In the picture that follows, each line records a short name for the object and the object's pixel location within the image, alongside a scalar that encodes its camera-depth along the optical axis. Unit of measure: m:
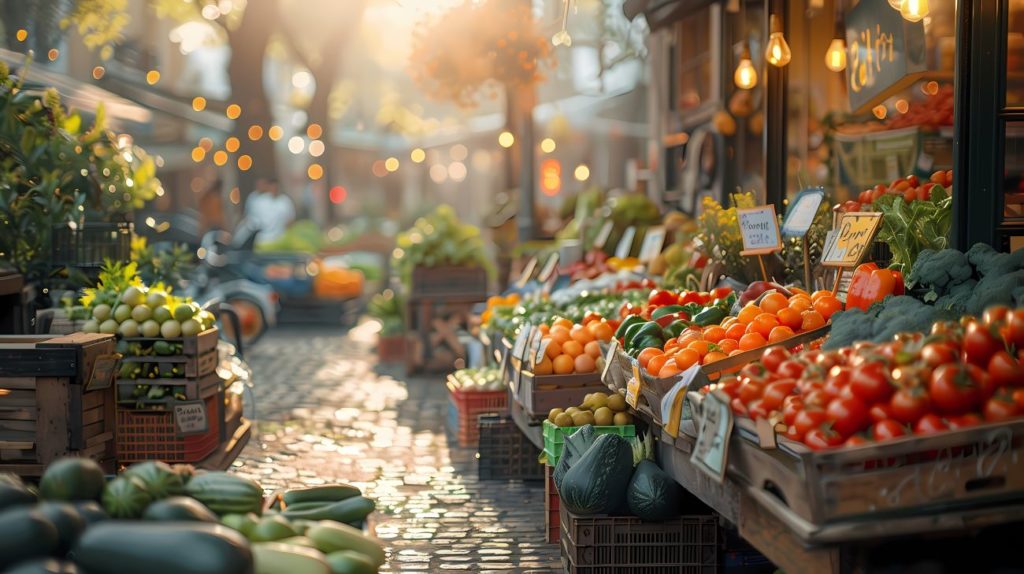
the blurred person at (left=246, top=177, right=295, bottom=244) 20.19
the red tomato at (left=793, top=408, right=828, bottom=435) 3.61
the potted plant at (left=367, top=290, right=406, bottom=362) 14.15
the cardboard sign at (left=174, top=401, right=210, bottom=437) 6.86
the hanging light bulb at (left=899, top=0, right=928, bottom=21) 6.00
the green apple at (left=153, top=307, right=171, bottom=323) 6.86
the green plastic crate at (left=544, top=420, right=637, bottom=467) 5.78
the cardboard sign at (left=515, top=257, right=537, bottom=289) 12.03
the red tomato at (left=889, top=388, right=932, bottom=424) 3.46
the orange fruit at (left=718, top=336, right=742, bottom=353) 5.27
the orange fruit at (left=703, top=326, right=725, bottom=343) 5.47
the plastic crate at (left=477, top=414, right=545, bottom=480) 7.41
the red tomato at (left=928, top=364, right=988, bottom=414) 3.43
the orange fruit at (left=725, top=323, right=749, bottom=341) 5.38
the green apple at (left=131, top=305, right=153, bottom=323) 6.85
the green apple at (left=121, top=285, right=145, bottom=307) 6.89
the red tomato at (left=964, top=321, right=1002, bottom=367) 3.63
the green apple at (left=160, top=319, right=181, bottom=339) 6.80
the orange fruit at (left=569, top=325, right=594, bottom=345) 6.80
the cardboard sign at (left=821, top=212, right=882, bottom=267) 5.51
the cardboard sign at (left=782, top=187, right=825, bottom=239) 6.40
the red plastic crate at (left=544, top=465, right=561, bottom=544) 5.85
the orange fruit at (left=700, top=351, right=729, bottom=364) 4.89
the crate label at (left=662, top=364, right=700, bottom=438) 4.61
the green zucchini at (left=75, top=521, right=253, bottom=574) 2.84
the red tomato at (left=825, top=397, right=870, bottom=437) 3.55
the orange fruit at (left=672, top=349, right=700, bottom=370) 5.10
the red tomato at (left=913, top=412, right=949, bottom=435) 3.41
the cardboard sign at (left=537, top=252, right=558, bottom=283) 11.40
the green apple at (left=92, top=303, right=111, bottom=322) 6.85
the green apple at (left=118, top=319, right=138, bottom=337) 6.80
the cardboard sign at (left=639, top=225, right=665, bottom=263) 10.55
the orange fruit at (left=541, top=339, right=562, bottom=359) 6.64
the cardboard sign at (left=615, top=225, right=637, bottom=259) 11.33
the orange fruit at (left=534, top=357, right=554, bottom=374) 6.57
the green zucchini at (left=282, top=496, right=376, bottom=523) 4.03
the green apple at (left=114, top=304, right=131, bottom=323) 6.84
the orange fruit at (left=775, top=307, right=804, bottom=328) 5.33
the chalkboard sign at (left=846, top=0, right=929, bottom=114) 7.69
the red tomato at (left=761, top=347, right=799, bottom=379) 4.27
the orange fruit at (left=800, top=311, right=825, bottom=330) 5.29
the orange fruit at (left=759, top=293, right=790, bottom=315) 5.66
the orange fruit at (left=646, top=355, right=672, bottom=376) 5.22
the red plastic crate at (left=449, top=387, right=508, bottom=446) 8.57
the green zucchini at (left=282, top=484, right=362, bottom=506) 4.26
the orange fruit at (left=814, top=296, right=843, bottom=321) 5.43
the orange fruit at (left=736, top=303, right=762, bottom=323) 5.56
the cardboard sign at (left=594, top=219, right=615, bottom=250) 11.77
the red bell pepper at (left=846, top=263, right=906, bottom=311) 5.15
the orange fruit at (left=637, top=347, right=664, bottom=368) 5.40
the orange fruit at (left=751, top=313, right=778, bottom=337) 5.27
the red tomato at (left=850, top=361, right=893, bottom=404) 3.57
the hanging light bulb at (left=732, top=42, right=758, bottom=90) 9.08
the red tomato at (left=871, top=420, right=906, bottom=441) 3.44
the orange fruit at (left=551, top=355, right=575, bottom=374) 6.59
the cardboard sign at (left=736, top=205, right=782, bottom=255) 6.64
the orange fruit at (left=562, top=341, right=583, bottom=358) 6.66
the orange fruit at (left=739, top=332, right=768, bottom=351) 5.12
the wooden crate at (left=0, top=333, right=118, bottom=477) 5.48
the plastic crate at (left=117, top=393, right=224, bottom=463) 6.93
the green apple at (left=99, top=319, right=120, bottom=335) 6.77
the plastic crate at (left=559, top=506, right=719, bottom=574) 4.97
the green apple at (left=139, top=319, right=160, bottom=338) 6.82
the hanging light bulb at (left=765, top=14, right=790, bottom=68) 7.77
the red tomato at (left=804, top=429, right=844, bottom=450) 3.52
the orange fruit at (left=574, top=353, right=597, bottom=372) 6.62
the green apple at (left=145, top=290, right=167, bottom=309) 6.92
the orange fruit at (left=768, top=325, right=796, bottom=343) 5.15
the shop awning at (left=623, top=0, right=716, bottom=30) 10.72
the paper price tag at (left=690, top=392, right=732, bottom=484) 3.92
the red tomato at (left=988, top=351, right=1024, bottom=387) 3.52
